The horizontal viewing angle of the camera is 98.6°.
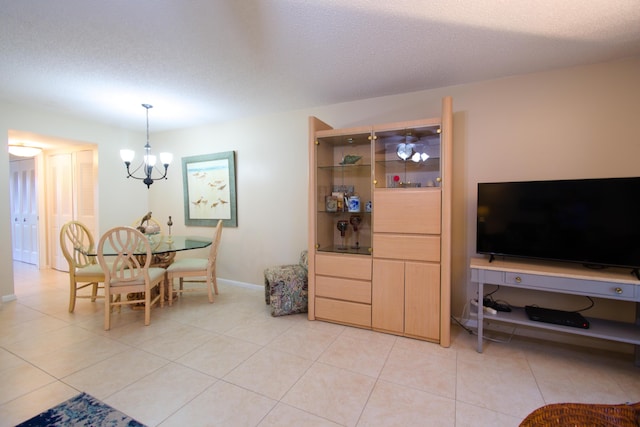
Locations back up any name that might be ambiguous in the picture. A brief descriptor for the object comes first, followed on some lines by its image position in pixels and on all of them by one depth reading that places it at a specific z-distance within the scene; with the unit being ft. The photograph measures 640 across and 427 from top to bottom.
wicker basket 3.32
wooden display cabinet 7.95
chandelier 10.20
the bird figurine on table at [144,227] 10.89
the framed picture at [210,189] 13.19
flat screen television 6.53
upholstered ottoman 9.77
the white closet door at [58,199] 15.23
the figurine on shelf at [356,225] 9.83
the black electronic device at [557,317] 6.79
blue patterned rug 5.08
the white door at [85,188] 14.28
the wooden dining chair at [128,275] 8.77
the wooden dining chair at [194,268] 10.83
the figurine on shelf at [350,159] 9.80
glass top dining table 9.68
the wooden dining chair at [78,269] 9.68
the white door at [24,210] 16.90
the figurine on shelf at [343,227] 9.95
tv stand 6.28
